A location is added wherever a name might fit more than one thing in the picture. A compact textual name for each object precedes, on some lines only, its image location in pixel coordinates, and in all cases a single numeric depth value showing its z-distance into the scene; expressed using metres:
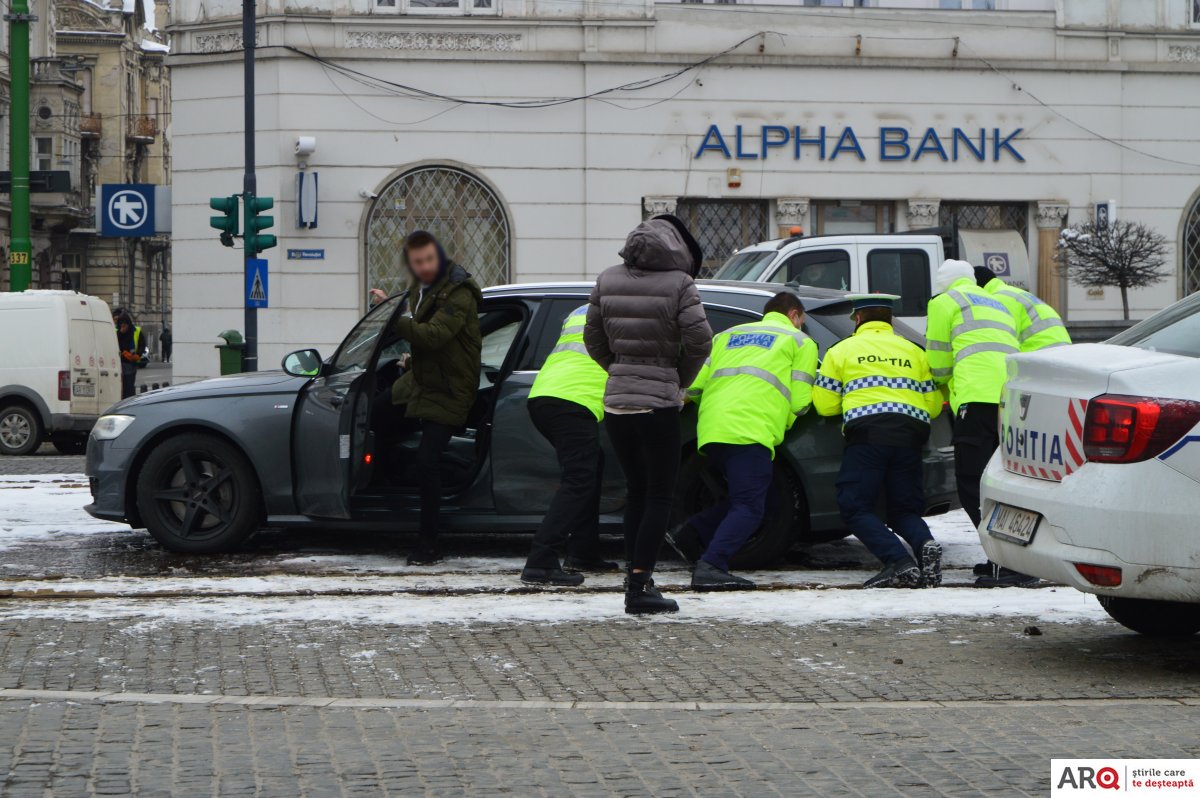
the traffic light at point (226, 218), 22.88
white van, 20.67
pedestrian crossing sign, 23.59
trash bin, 24.66
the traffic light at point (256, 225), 23.03
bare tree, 25.00
